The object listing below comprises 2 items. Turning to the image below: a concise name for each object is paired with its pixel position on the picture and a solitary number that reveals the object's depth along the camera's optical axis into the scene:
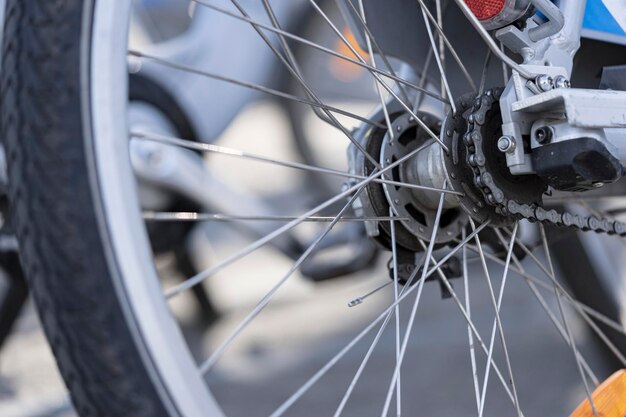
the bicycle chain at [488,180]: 1.24
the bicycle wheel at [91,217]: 1.12
